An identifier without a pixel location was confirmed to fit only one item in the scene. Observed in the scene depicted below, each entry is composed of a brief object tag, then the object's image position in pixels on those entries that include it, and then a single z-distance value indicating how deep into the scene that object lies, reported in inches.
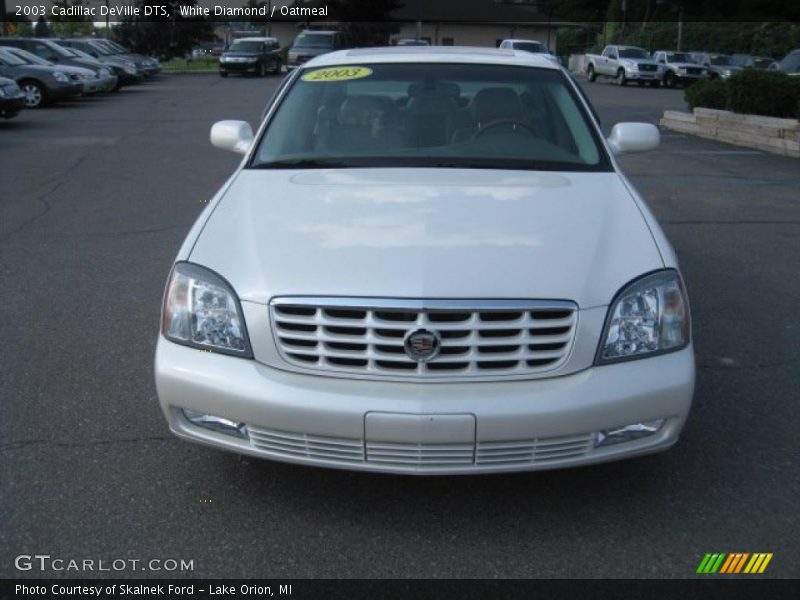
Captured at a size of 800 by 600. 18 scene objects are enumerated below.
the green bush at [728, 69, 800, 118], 635.5
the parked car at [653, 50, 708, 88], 1567.4
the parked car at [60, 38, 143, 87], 1242.4
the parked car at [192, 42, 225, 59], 2842.0
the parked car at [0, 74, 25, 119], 694.5
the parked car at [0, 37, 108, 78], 1067.9
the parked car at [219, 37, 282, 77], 1700.3
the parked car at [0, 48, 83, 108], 874.1
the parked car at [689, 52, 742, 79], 1521.9
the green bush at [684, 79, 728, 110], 734.5
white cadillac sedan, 128.3
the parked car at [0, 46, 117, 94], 923.4
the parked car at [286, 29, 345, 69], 1563.0
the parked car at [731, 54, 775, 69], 1424.5
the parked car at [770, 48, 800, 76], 831.3
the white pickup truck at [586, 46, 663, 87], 1590.8
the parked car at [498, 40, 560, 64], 1445.6
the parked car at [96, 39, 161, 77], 1410.6
